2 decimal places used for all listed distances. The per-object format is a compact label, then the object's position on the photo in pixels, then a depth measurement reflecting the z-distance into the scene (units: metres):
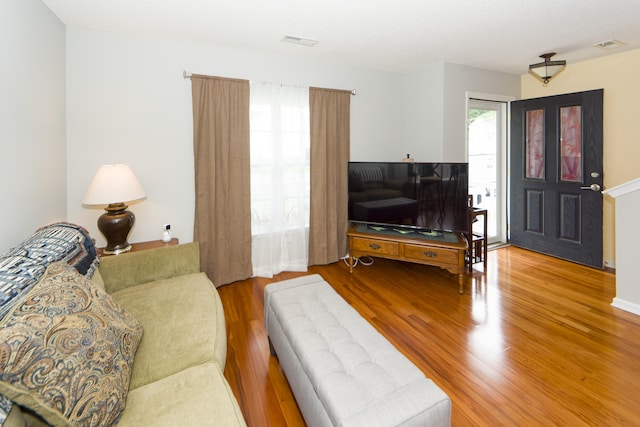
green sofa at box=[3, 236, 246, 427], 1.12
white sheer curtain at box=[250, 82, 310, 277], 3.42
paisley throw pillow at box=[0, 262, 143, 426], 0.90
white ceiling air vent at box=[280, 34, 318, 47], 2.95
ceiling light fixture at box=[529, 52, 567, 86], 3.52
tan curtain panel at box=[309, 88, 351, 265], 3.66
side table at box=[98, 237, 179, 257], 2.72
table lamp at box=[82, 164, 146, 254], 2.38
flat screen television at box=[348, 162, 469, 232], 3.20
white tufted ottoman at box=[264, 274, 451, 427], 1.17
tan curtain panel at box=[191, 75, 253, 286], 3.11
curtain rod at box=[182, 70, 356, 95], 3.02
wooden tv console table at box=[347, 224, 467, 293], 3.09
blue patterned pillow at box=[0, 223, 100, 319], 1.22
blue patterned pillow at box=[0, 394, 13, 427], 0.86
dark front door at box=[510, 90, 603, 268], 3.58
